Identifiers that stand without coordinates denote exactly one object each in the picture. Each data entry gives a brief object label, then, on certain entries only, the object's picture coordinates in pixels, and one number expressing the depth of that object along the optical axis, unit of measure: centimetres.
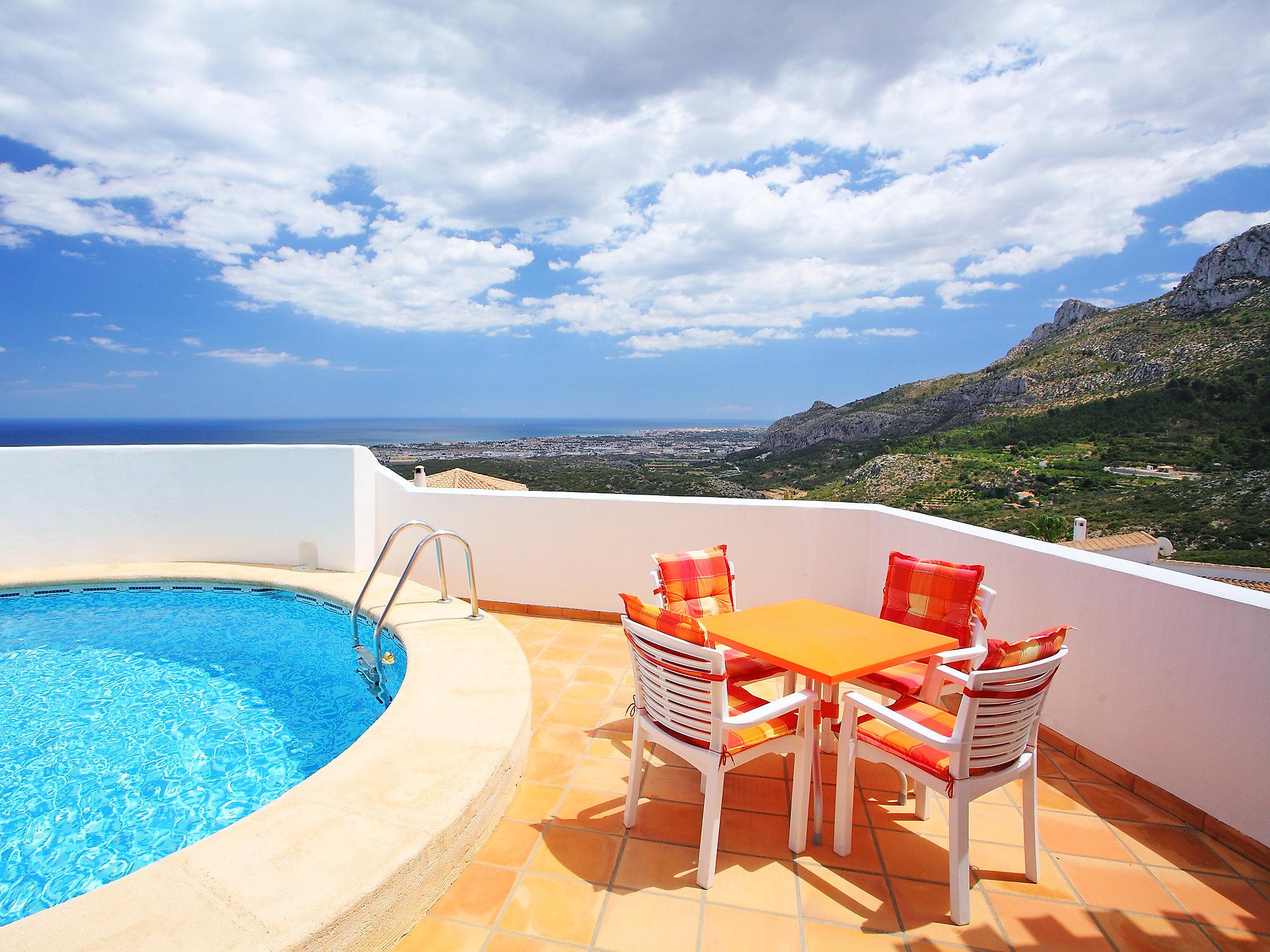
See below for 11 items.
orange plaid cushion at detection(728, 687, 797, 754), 201
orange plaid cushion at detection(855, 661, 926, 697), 252
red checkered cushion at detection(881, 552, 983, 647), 270
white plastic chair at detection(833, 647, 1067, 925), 175
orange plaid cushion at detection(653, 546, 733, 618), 298
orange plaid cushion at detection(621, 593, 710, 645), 194
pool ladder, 350
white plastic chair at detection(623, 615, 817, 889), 192
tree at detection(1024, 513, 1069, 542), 1989
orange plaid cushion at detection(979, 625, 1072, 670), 172
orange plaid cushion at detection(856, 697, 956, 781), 191
